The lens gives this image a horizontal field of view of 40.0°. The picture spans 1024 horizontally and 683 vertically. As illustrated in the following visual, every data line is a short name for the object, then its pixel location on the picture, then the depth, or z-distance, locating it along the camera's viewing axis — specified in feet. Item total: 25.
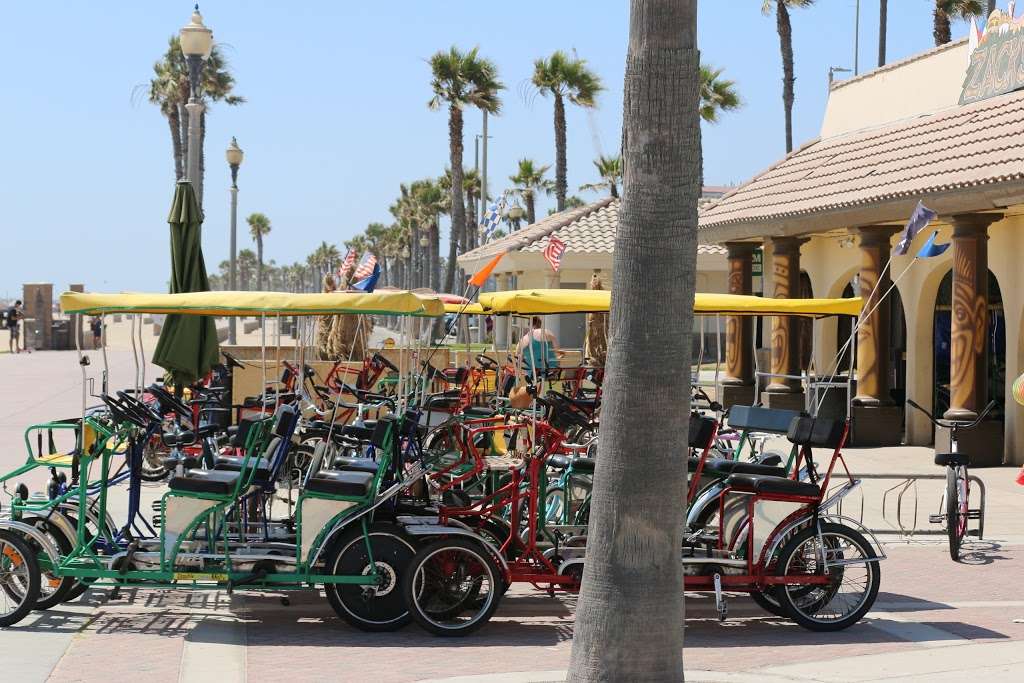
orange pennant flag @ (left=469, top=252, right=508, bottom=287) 36.17
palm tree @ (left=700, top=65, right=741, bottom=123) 183.52
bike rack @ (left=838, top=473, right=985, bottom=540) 39.47
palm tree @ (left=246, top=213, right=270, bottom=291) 490.49
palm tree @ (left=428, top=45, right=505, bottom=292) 165.58
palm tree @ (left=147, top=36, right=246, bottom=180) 206.08
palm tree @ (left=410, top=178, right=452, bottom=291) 323.55
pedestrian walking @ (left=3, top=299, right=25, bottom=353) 179.83
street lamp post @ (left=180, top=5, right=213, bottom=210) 56.80
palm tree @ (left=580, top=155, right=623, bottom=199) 184.64
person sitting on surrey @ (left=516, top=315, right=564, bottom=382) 55.26
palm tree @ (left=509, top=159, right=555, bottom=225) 246.27
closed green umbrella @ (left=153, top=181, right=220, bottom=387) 47.57
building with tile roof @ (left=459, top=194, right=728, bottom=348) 129.59
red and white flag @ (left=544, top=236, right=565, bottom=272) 69.15
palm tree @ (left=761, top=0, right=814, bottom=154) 172.24
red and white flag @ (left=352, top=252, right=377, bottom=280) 58.59
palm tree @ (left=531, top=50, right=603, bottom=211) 180.24
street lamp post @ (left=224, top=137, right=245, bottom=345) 102.22
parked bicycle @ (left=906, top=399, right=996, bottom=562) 37.93
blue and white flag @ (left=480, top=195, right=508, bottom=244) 133.69
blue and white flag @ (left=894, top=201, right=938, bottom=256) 39.55
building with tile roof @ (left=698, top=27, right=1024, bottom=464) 58.85
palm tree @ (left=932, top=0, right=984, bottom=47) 145.18
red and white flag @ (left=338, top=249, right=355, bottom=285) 80.02
